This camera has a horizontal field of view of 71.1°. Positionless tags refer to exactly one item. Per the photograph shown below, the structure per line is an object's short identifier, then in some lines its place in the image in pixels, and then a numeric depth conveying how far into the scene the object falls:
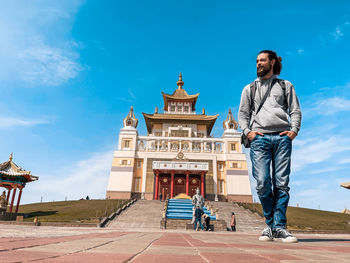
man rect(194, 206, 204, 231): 10.70
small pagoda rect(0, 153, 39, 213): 20.86
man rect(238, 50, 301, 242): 3.92
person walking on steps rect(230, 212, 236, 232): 13.25
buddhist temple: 30.55
